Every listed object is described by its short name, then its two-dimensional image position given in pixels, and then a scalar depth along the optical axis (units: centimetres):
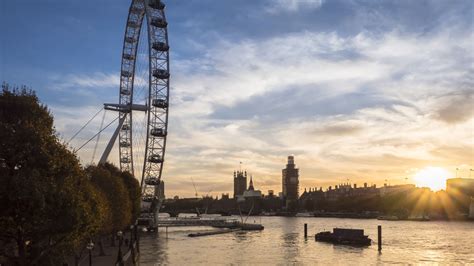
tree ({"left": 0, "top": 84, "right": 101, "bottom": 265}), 2330
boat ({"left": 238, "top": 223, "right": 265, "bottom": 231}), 13727
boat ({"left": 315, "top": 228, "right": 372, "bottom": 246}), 8719
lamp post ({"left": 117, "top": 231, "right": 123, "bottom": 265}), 4428
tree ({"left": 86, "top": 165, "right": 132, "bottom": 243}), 5928
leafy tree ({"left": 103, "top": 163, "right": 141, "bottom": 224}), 7844
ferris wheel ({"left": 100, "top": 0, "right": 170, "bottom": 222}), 7744
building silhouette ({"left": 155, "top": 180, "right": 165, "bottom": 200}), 9228
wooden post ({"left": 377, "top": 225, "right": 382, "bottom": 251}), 7950
